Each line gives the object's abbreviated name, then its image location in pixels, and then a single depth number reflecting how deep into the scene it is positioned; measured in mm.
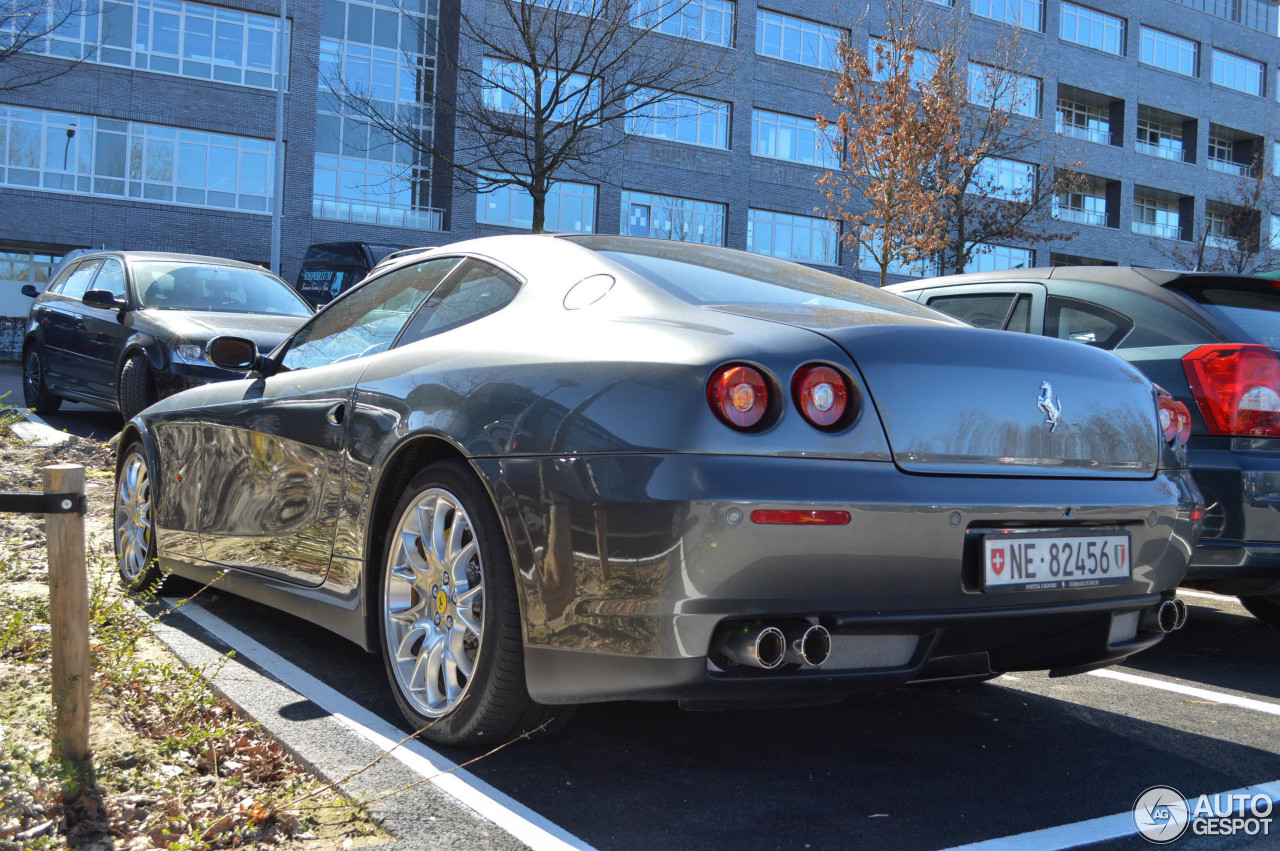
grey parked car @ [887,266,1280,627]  4320
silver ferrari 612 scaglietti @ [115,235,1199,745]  2549
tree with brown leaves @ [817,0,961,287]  17000
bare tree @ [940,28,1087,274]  23375
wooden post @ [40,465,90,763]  2807
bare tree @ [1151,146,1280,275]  36562
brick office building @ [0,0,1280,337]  30906
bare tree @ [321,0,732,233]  18016
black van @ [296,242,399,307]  19594
